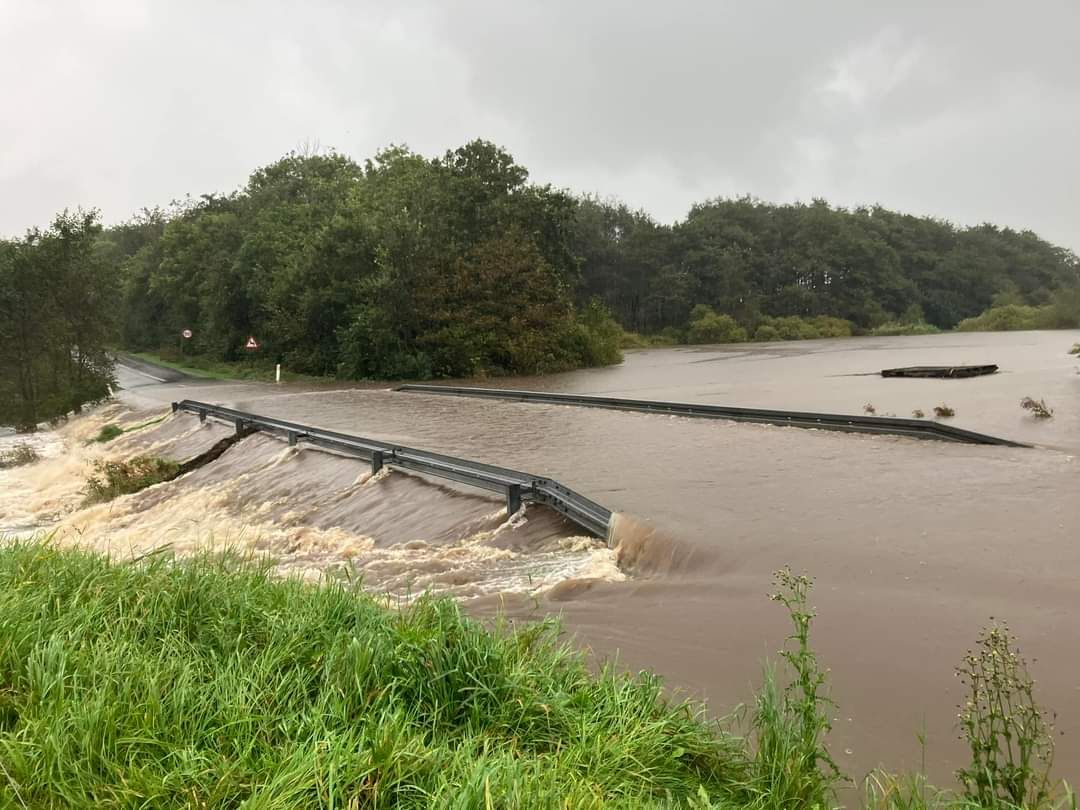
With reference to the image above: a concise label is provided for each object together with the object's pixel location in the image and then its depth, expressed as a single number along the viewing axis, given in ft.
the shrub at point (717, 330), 229.45
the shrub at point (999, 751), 9.73
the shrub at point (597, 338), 126.93
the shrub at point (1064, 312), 213.66
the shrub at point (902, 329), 247.50
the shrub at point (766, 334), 233.96
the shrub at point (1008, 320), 228.43
